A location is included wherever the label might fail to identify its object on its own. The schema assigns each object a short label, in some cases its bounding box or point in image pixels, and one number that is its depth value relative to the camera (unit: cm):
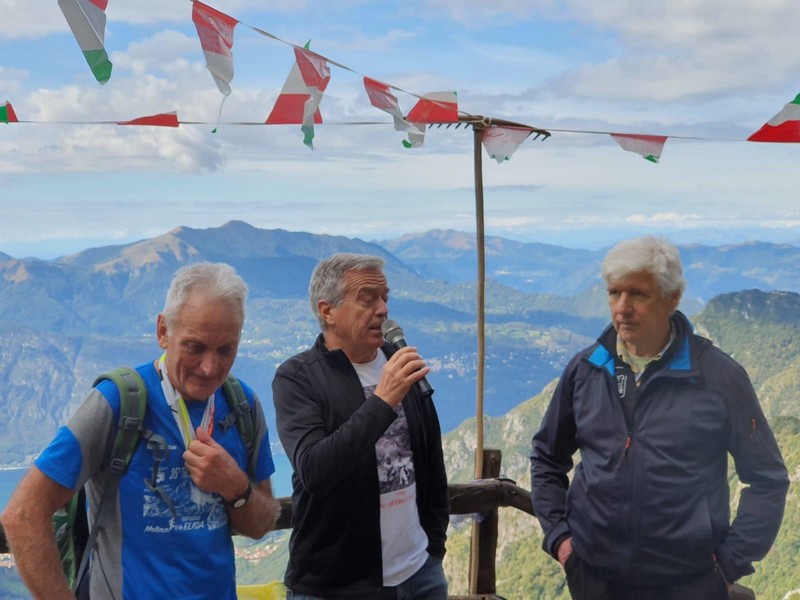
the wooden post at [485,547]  446
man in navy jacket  269
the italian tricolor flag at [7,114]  362
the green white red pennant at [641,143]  411
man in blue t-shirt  194
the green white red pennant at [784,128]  368
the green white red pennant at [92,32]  271
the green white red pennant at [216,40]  314
